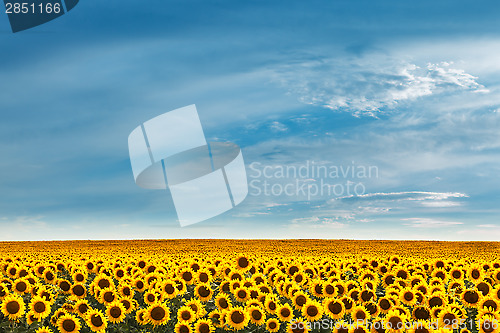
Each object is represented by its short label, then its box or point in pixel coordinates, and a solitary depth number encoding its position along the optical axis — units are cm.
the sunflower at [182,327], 921
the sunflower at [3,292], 1095
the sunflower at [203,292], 1120
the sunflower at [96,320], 961
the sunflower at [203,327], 911
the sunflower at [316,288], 1091
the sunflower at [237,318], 921
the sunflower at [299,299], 1007
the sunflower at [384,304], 957
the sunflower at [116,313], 1010
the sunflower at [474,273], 1325
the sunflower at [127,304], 1058
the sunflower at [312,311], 945
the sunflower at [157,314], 982
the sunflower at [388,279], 1265
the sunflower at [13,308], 1020
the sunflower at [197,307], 988
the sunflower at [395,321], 798
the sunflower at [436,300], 969
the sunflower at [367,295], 1024
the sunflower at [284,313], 941
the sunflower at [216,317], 945
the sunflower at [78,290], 1164
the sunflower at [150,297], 1067
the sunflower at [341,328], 791
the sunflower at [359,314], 900
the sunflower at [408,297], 995
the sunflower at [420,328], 739
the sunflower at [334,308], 959
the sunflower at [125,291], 1120
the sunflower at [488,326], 811
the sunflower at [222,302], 1021
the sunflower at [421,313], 882
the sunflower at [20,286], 1217
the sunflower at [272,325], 903
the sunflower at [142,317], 984
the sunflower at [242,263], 1382
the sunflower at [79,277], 1285
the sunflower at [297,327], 868
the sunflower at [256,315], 947
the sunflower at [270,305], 987
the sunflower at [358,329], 742
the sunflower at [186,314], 967
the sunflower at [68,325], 972
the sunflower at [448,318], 849
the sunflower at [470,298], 1029
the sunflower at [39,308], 1016
